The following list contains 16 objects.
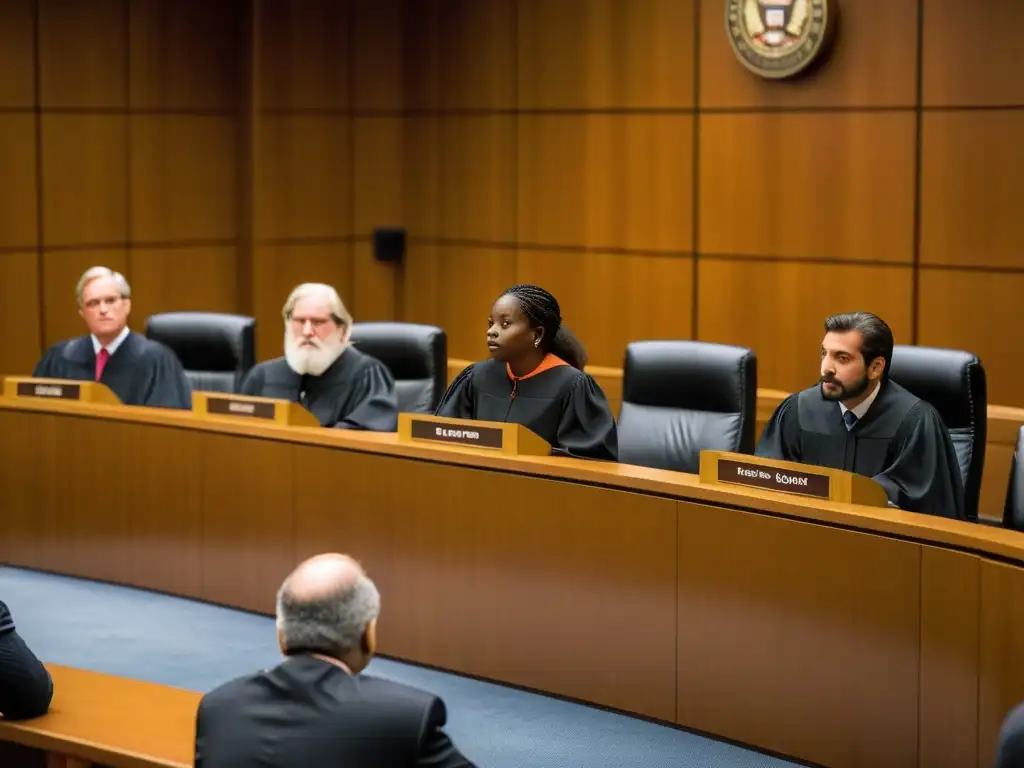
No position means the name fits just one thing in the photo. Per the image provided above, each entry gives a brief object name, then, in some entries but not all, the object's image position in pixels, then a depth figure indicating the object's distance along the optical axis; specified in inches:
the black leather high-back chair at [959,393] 206.4
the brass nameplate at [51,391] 245.1
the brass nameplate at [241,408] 224.7
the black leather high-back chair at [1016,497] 186.1
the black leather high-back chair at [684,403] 224.5
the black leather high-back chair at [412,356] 256.1
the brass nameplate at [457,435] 199.6
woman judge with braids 211.2
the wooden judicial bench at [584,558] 160.6
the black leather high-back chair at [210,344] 271.1
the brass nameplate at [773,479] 171.6
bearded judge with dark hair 190.1
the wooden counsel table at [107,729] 132.1
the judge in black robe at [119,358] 263.7
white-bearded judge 239.9
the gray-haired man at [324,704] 99.2
